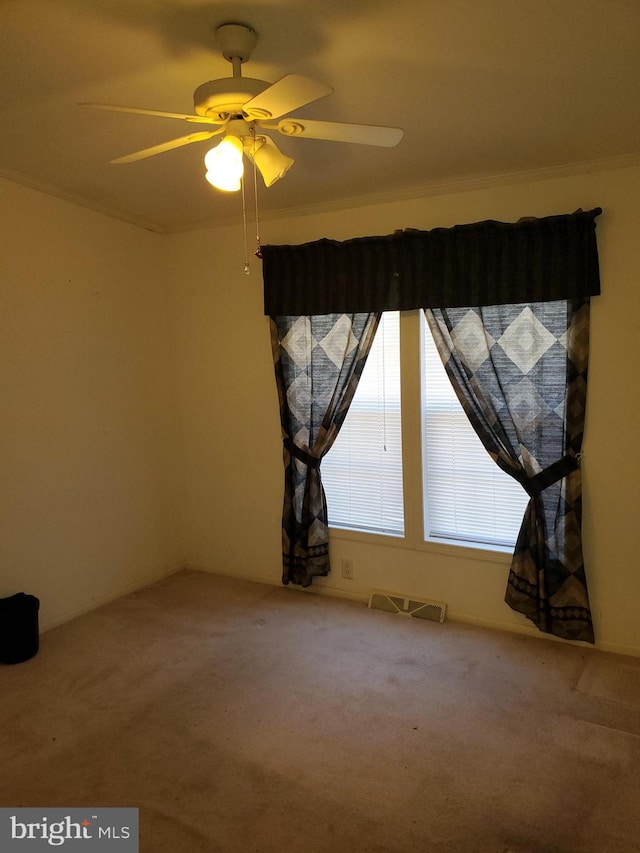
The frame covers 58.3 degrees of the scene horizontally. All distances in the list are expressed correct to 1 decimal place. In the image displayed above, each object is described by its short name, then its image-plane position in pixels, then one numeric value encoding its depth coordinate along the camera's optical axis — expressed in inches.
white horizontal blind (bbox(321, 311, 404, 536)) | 136.1
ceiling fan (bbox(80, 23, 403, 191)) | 65.0
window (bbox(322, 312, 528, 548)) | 128.8
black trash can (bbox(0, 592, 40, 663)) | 112.3
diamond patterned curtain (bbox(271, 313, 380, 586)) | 137.8
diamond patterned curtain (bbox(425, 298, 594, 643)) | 115.7
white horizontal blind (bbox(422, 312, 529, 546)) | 127.3
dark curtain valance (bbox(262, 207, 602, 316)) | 113.1
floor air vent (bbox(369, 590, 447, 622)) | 132.0
